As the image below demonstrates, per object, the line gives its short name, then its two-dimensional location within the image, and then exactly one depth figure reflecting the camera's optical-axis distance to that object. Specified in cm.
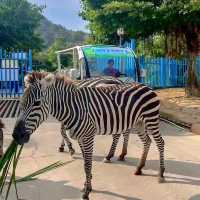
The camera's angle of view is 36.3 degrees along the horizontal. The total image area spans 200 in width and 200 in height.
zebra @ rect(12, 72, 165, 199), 393
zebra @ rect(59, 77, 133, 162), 523
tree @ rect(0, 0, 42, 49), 2232
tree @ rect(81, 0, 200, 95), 1193
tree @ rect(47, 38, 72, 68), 3198
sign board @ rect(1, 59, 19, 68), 1325
